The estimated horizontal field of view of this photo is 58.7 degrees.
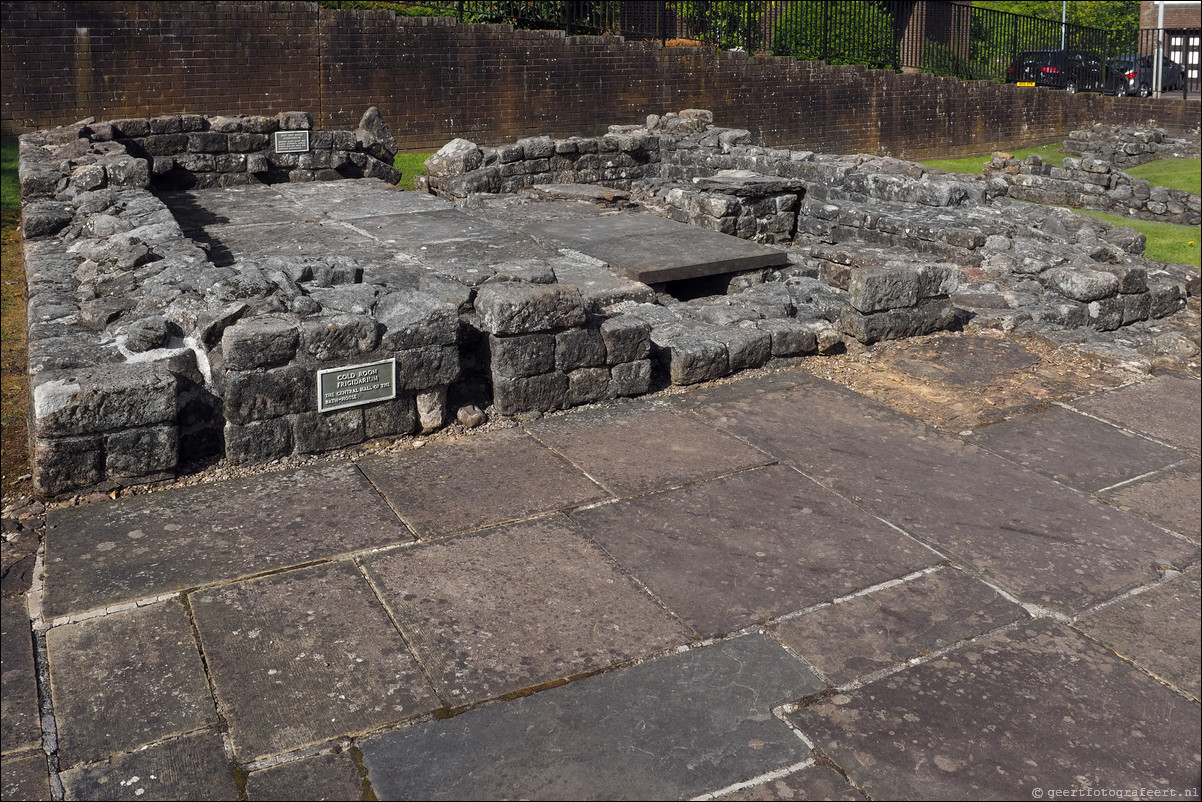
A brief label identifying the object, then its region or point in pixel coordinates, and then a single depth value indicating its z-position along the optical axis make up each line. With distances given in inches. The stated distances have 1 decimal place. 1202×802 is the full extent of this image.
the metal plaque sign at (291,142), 490.0
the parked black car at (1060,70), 1025.5
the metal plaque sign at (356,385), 213.0
